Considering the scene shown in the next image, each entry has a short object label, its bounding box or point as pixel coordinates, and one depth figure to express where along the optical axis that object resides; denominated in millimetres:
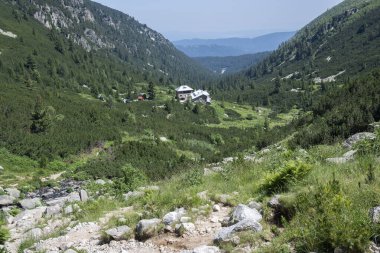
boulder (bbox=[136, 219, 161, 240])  8828
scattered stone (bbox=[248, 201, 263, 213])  8377
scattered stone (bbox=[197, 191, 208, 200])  10000
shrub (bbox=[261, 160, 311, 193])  8742
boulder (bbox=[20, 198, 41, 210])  26688
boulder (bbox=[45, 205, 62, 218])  14945
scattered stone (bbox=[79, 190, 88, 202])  19902
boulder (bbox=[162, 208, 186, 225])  8938
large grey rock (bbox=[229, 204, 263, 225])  7896
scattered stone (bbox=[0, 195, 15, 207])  28814
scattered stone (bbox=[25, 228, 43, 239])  11355
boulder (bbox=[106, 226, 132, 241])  9195
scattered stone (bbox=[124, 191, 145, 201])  12416
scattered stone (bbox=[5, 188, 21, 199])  31455
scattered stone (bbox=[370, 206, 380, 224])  6150
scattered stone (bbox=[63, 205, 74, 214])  13756
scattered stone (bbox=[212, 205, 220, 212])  9334
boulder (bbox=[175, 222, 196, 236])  8484
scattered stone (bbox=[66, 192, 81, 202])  20053
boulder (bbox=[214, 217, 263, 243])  7406
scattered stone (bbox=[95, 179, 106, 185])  34253
